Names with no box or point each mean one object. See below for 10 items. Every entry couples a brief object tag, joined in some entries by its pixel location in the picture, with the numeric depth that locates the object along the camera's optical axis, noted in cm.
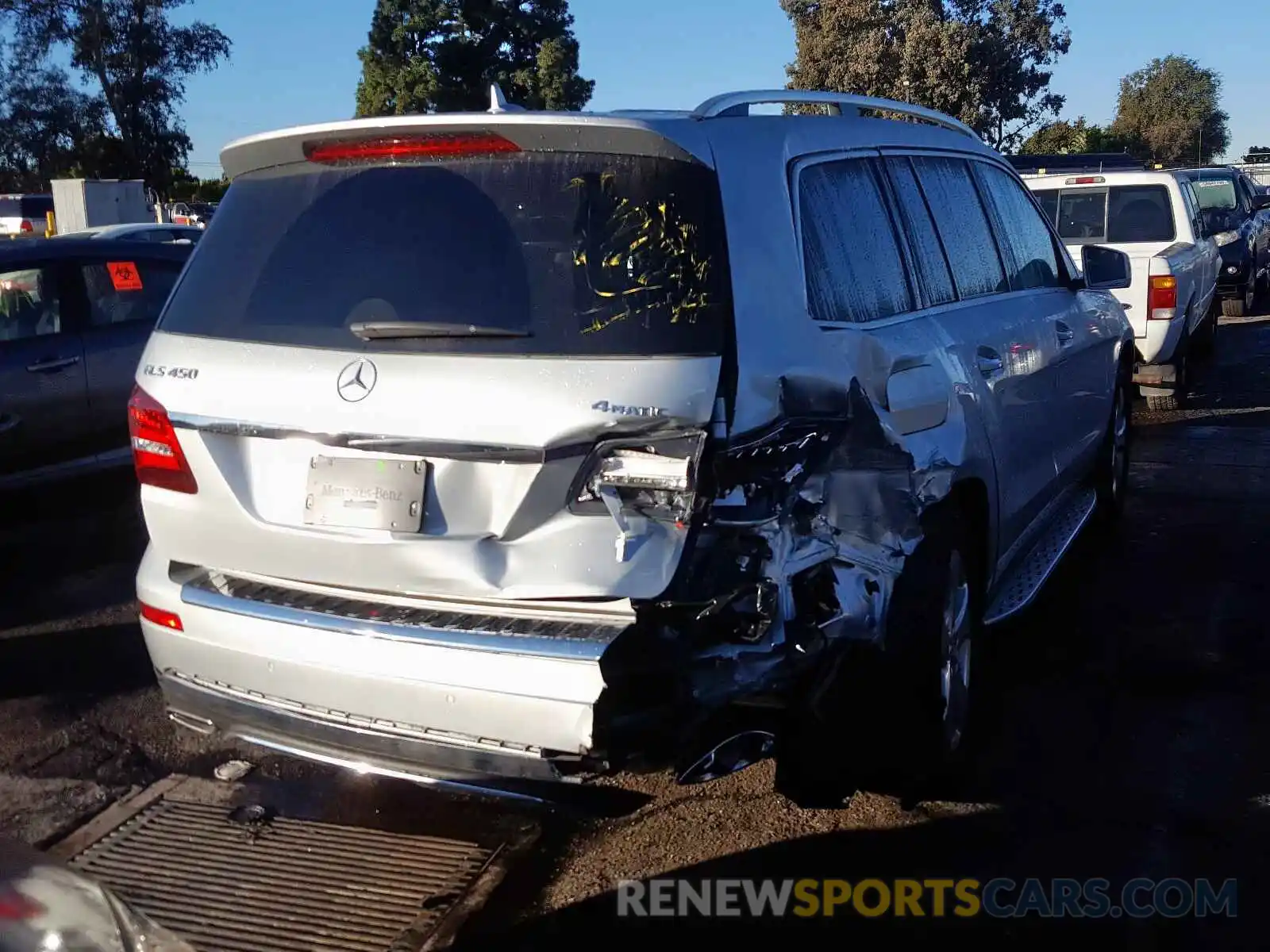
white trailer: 2666
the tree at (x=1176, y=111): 6512
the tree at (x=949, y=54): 3119
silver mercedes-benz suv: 286
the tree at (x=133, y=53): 4603
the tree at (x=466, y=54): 4512
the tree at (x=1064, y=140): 3659
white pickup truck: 997
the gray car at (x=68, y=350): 708
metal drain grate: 337
